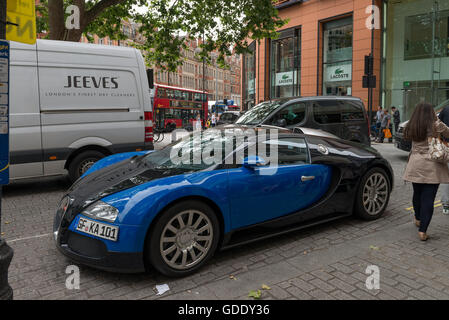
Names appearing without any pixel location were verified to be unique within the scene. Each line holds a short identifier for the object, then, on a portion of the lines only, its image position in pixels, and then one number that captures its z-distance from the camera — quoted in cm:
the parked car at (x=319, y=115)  855
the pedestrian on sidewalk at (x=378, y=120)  1940
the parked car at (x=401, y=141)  1052
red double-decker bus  3075
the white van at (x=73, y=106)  662
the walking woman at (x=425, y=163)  425
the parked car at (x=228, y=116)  2403
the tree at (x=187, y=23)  1435
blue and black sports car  318
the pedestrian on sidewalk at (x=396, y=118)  1969
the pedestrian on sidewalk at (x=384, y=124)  1870
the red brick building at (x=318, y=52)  2445
